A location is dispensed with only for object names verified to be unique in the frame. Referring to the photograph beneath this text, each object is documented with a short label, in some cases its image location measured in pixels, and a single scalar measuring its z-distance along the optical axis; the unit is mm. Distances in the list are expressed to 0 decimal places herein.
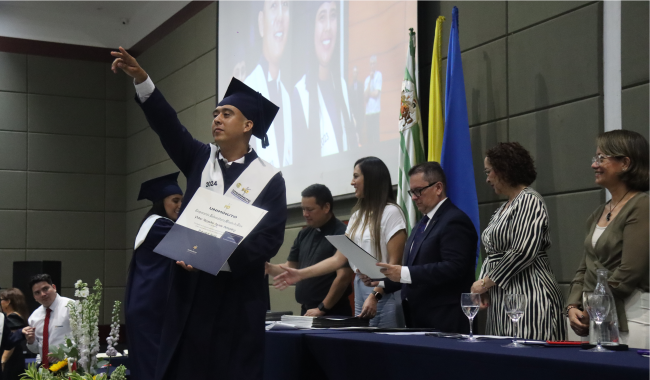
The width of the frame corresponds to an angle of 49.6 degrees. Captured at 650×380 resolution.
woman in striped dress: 2682
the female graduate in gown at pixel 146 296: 3322
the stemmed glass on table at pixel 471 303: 2182
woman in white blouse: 3221
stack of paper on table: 2855
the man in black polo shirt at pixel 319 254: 3676
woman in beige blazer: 2271
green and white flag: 3945
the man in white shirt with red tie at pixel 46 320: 5305
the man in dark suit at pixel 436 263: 2775
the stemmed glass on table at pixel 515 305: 2074
